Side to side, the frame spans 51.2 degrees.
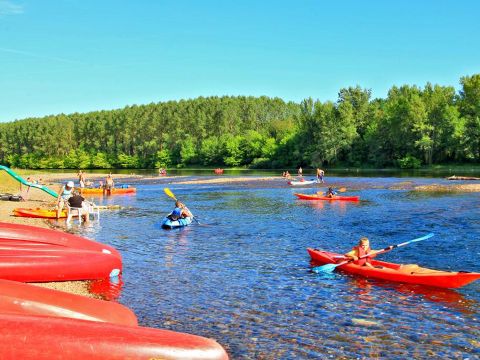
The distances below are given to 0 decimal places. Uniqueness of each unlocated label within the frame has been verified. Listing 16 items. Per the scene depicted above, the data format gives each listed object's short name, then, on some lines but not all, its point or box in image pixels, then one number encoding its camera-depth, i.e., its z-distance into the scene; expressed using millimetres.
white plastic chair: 23984
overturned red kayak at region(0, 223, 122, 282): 11773
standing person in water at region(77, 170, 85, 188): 42862
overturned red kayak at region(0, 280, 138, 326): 7117
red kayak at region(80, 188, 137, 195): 45966
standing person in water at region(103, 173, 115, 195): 45594
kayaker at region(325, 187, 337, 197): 37181
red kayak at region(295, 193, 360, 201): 36000
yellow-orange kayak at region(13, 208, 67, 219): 25375
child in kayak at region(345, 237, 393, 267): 14430
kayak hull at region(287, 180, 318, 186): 55625
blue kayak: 23391
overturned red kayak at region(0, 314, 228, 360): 5836
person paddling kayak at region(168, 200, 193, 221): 23641
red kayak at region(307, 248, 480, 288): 12281
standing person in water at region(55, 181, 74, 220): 25028
